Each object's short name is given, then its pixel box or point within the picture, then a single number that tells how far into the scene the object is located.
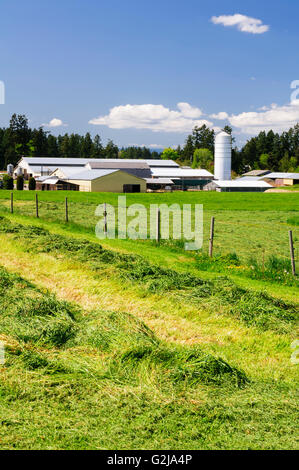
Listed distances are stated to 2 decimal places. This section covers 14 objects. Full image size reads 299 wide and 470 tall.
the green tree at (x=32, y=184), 71.19
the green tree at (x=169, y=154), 163.62
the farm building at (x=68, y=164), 98.25
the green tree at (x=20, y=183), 68.39
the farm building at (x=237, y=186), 89.06
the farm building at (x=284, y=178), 109.44
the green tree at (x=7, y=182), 69.25
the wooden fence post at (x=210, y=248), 16.58
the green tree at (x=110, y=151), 146.75
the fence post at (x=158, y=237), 19.66
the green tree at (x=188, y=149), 157.38
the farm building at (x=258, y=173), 120.44
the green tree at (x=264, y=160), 140.50
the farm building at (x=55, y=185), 76.12
